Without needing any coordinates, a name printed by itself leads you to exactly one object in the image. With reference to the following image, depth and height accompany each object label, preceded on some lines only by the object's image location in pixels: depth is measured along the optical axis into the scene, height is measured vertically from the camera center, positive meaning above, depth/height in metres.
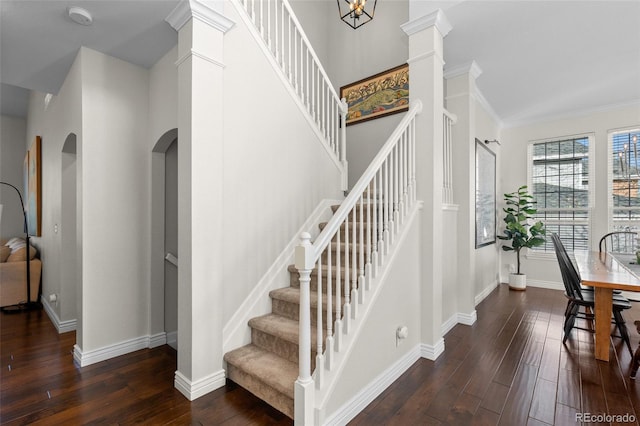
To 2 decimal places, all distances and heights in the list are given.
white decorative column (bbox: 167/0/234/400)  2.14 +0.13
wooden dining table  2.35 -0.57
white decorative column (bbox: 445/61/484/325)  3.54 +0.39
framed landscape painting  3.83 +1.55
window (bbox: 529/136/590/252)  4.97 +0.41
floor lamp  4.20 -1.30
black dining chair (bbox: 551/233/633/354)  2.80 -0.83
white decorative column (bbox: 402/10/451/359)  2.72 +0.44
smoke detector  2.16 +1.41
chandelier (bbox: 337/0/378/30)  2.37 +1.58
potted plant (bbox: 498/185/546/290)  4.91 -0.33
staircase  1.95 -1.07
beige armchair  4.15 -0.89
